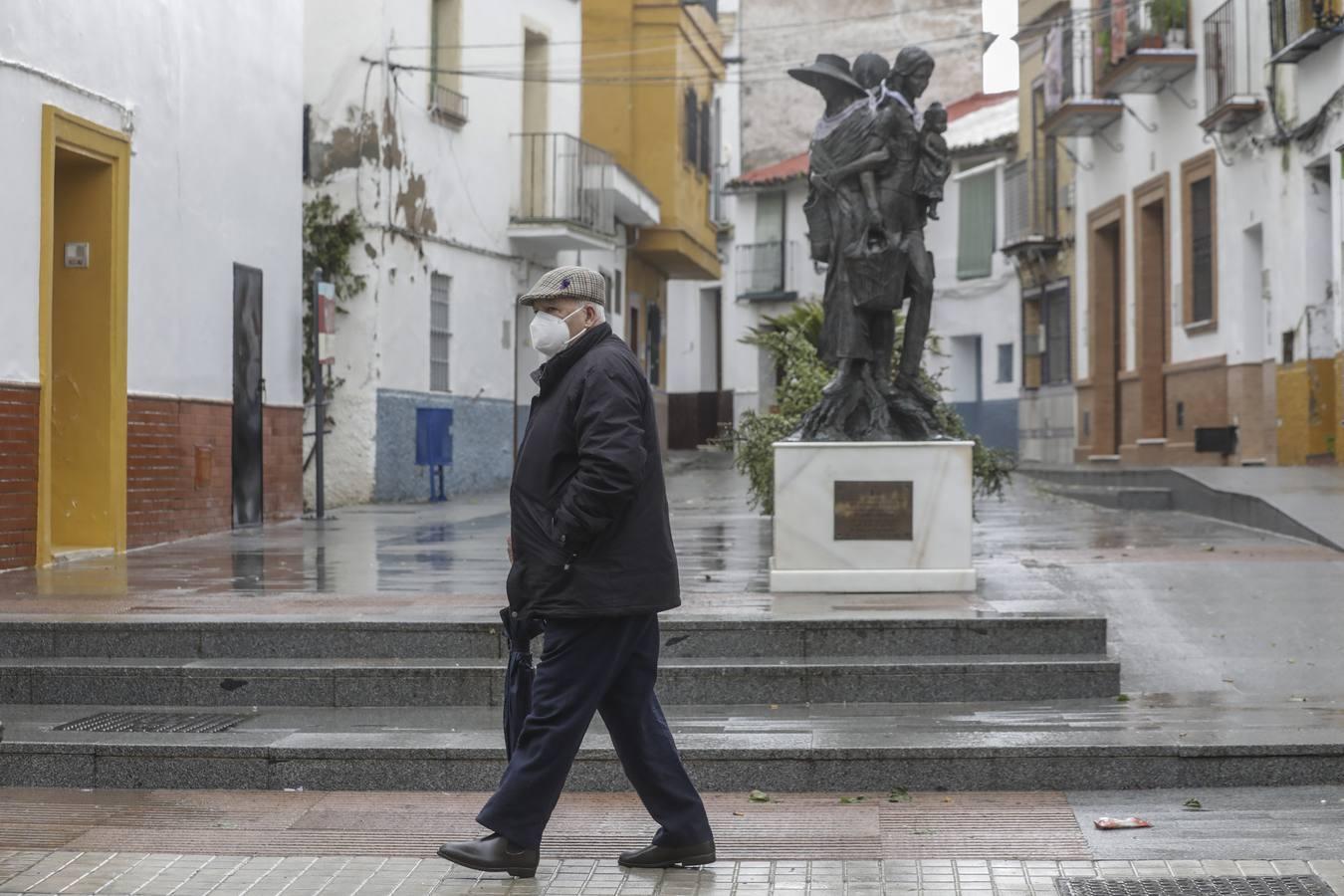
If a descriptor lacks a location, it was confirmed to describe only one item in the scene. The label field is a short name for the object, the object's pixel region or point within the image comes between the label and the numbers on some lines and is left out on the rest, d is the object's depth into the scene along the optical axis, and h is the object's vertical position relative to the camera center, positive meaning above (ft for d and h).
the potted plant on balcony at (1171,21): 74.43 +18.34
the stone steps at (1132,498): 56.70 -1.09
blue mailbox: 66.28 +1.03
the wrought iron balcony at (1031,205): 99.86 +14.68
